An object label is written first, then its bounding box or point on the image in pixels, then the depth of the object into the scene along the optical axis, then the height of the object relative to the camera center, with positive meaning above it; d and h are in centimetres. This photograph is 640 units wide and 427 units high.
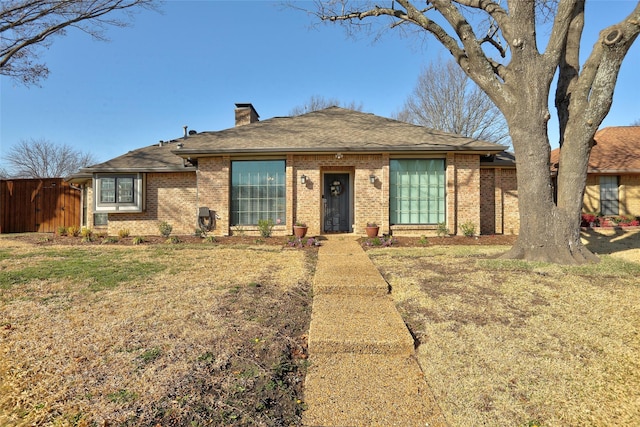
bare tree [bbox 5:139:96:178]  3164 +524
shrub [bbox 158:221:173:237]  1062 -48
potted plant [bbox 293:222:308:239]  993 -48
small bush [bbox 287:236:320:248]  874 -78
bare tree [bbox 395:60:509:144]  2345 +809
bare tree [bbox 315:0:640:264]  607 +210
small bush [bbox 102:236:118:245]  975 -80
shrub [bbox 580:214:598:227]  1270 -24
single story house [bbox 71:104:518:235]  1027 +105
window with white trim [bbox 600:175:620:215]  1405 +95
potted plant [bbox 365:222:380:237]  977 -47
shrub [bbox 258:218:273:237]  994 -42
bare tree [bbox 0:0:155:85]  1234 +799
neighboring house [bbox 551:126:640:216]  1374 +126
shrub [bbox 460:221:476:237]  995 -42
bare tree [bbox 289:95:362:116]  3238 +1122
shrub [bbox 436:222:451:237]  999 -51
